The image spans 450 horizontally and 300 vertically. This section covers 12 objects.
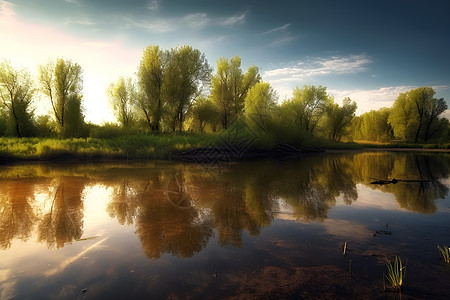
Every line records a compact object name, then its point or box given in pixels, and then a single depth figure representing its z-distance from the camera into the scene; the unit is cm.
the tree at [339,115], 3988
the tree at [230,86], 2991
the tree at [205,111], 3105
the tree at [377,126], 4599
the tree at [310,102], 3366
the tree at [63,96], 1917
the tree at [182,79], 2361
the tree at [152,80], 2283
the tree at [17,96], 1797
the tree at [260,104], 2103
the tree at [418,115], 3594
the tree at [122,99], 2491
